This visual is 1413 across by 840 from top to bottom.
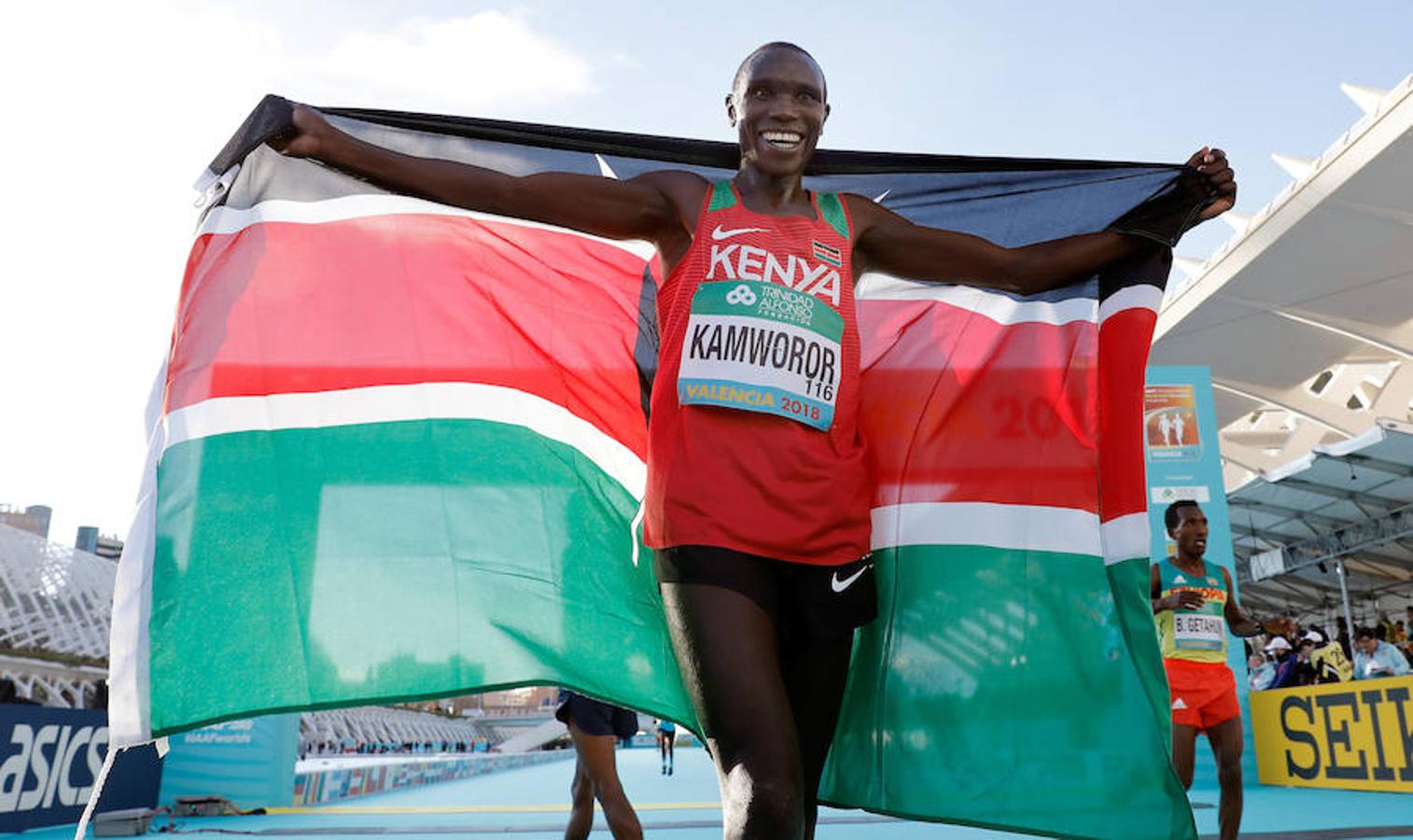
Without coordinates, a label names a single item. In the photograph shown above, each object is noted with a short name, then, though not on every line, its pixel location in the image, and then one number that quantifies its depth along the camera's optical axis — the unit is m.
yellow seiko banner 8.42
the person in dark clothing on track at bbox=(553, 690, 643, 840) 4.07
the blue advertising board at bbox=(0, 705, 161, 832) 6.52
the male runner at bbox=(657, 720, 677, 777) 16.88
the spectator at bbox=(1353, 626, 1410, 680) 10.70
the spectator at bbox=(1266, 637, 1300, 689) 12.02
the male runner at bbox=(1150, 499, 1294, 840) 5.22
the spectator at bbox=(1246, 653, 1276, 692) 14.00
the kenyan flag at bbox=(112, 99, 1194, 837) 2.54
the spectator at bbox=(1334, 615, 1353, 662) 22.20
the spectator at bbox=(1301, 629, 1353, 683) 11.93
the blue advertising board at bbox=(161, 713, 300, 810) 8.82
